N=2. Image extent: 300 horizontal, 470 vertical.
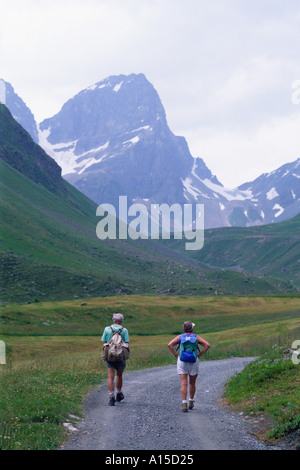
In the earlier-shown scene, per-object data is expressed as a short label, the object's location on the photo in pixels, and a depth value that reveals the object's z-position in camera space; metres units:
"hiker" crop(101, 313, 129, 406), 22.22
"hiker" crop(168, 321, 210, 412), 20.91
